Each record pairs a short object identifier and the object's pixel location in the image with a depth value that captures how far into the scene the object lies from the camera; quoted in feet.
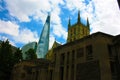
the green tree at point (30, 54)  166.58
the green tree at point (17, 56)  143.78
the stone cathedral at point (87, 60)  68.39
